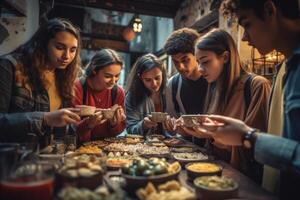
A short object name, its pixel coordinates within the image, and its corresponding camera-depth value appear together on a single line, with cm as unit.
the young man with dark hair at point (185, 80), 348
